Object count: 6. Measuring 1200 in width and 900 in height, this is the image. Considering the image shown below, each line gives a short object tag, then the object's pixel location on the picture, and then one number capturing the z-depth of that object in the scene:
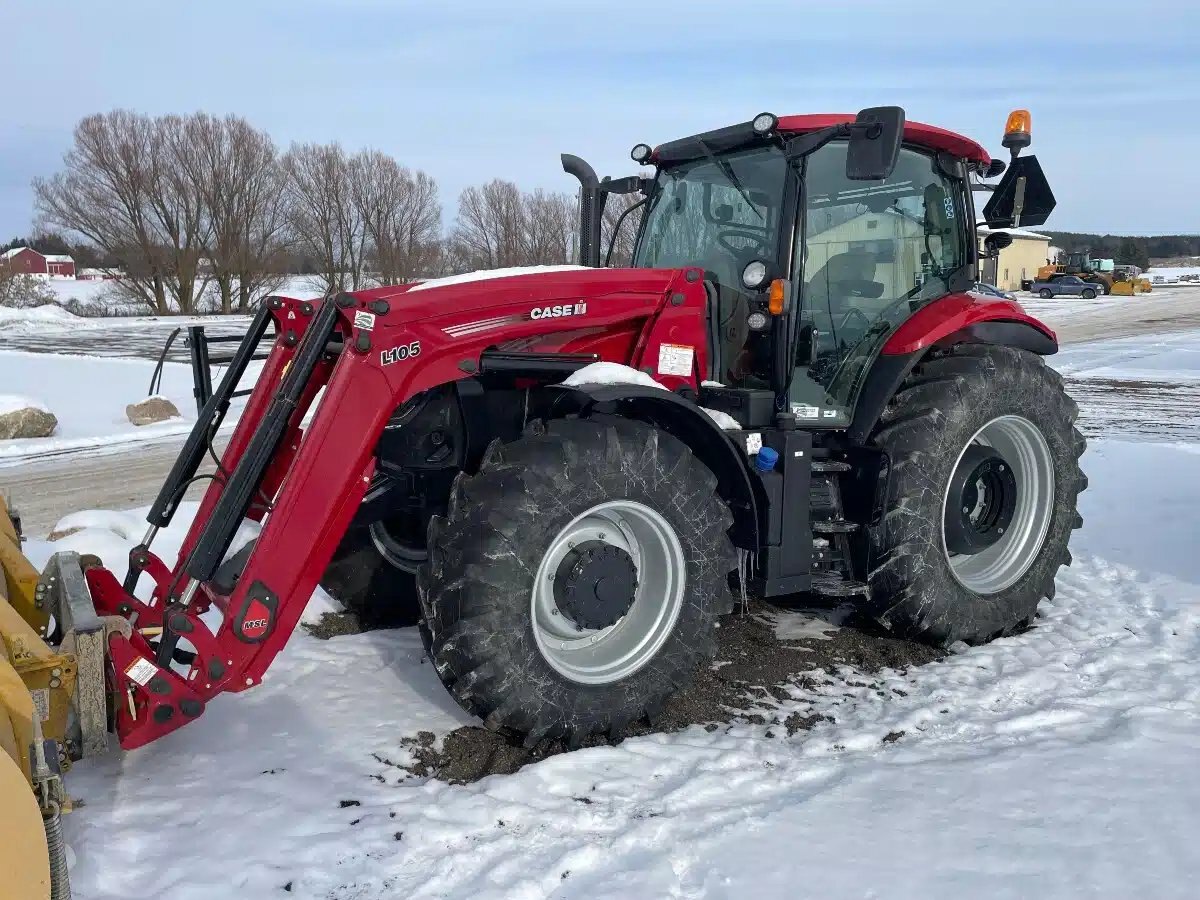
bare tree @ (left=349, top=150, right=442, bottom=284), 41.38
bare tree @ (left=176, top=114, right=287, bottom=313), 39.66
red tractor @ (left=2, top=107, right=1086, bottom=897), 3.16
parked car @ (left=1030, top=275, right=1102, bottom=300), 42.97
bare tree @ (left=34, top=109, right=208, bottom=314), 39.06
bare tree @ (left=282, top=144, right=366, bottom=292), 41.22
